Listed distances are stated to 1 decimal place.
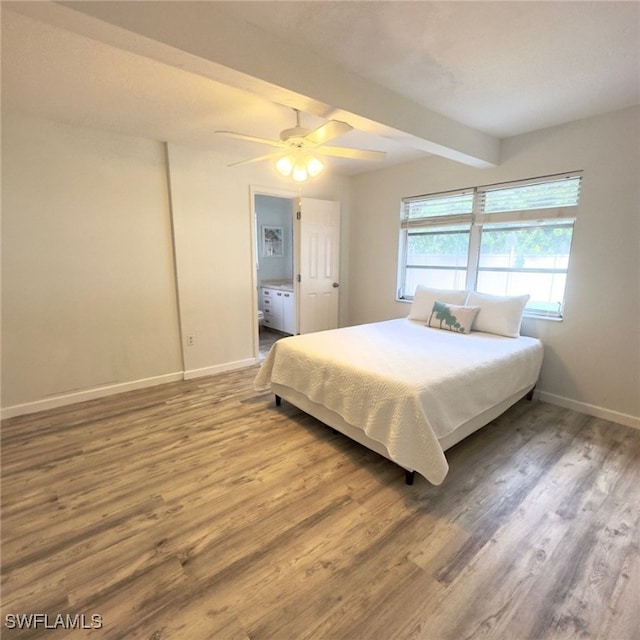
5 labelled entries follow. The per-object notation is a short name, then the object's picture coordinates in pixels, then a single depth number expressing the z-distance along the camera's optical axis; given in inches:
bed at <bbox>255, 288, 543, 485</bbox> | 73.9
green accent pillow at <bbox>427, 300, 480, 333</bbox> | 125.2
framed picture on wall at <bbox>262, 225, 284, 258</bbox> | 238.7
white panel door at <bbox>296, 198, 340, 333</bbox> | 166.4
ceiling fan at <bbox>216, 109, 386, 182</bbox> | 83.5
